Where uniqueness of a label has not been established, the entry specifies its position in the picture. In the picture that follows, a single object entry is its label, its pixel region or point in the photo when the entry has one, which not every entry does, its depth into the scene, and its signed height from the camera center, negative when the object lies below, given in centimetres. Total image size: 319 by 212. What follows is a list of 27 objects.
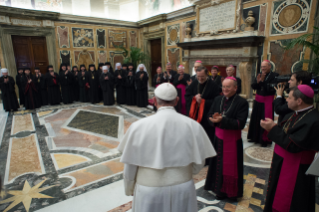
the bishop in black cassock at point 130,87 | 817 -87
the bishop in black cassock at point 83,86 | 870 -87
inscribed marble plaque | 736 +179
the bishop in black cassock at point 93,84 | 866 -81
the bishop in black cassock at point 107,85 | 827 -79
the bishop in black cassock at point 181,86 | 608 -64
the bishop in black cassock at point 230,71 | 446 -15
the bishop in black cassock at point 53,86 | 814 -82
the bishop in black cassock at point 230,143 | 238 -95
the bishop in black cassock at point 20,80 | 753 -53
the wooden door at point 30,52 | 926 +66
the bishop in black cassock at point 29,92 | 748 -94
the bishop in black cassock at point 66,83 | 846 -73
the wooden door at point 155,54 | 1168 +61
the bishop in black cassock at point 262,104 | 401 -80
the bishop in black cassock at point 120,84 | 842 -77
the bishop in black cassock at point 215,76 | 485 -28
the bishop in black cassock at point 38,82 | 775 -61
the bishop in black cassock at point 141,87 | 788 -84
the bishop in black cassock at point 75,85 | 886 -84
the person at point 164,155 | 138 -62
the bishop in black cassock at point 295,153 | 175 -83
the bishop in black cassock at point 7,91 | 721 -88
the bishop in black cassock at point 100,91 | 905 -113
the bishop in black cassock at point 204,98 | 327 -55
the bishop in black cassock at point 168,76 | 683 -38
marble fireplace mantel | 679 +47
